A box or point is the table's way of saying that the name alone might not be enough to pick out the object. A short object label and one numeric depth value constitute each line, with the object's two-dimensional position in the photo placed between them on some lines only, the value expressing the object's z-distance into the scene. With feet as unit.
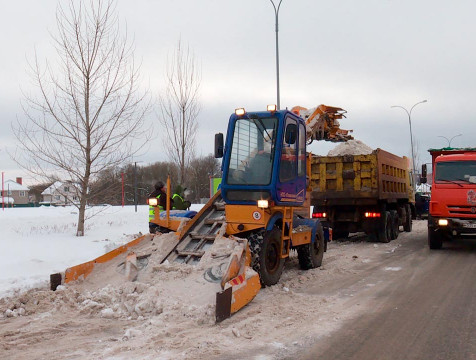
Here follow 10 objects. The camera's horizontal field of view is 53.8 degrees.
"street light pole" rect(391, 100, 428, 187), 124.34
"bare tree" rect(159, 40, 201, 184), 51.01
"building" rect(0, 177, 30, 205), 301.22
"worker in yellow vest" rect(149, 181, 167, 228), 32.65
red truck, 37.14
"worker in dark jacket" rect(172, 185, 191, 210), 33.47
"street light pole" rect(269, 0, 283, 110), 52.90
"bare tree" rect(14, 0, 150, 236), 40.96
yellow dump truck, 43.55
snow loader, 23.17
